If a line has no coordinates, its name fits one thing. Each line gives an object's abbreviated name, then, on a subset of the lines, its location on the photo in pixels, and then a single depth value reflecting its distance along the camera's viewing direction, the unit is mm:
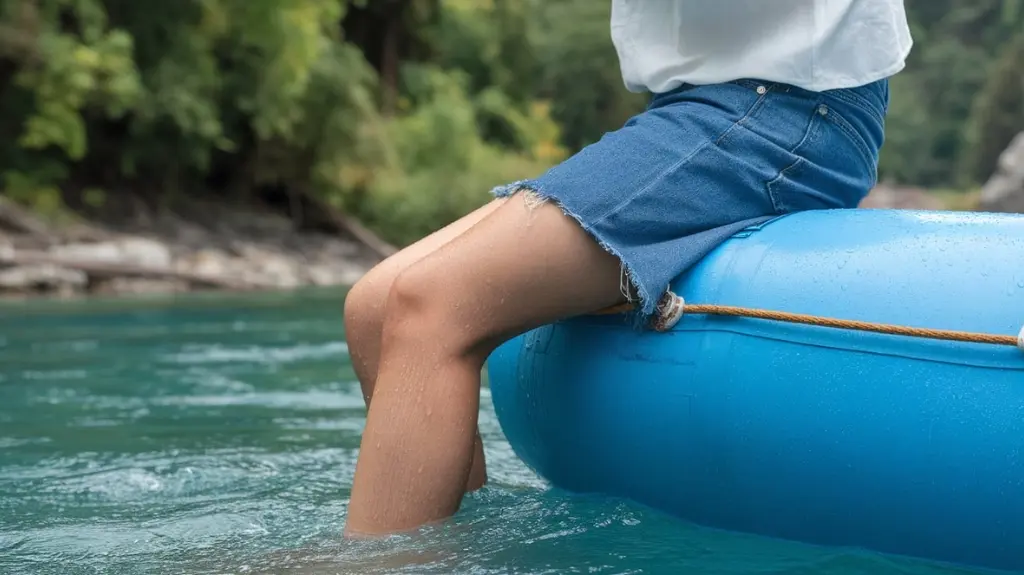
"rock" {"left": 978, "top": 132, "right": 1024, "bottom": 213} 17922
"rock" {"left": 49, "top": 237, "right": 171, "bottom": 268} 10555
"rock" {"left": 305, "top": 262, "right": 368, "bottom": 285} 12391
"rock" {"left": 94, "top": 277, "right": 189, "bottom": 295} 9875
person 1689
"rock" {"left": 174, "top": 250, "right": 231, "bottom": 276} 11012
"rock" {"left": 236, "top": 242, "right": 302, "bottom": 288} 11594
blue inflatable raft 1555
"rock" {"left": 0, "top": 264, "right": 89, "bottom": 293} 9281
